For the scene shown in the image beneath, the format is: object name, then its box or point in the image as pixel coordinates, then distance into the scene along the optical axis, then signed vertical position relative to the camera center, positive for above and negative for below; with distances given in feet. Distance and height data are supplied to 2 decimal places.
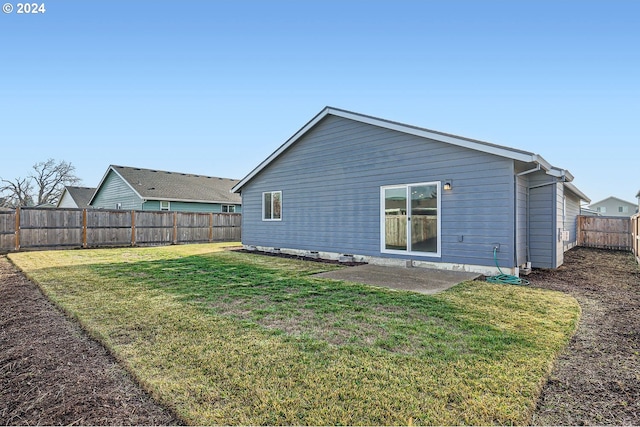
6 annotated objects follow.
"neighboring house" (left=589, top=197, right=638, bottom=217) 164.66 +3.08
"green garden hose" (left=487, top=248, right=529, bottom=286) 21.05 -4.50
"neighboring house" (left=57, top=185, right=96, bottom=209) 88.89 +4.93
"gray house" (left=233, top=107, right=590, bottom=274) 22.97 +1.33
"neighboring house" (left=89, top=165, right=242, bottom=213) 64.80 +4.58
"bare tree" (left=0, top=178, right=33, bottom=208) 118.64 +8.30
